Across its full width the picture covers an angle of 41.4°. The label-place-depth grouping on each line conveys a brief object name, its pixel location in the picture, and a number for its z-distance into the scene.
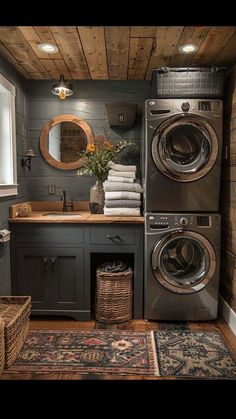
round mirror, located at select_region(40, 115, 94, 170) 3.39
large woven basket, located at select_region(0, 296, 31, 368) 2.08
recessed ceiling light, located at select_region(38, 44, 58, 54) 2.43
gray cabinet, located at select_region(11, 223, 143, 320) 2.76
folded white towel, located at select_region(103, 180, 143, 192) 2.94
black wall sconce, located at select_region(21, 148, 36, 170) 3.16
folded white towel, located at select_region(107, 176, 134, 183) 2.99
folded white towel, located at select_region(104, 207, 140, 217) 2.87
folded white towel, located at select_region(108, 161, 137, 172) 3.09
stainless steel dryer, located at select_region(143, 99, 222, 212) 2.63
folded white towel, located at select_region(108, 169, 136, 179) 3.04
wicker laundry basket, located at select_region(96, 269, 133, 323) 2.75
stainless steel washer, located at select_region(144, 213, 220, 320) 2.70
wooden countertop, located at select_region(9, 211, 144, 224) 2.72
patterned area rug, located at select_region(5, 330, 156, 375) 2.08
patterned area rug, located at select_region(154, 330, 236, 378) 2.06
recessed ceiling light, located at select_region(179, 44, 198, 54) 2.43
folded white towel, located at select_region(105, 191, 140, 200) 2.88
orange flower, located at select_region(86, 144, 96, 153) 3.14
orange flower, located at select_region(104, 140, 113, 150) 3.17
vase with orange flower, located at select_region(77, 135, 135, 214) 3.14
